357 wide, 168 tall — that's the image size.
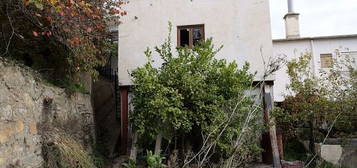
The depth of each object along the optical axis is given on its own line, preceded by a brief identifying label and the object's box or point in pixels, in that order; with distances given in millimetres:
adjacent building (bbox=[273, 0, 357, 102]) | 15227
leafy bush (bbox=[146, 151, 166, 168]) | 7168
